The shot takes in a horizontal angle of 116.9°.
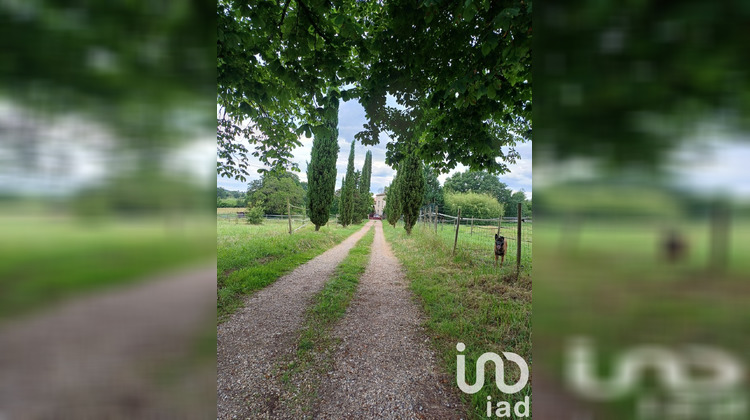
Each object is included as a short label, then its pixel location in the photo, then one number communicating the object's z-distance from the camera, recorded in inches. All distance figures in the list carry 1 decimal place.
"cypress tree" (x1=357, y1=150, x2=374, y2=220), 1151.6
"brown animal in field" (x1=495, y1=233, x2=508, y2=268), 234.3
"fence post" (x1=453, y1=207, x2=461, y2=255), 351.3
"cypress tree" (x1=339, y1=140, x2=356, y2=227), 865.5
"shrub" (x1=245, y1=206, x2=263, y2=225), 981.2
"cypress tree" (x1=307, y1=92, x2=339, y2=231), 625.3
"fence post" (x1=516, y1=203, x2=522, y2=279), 219.5
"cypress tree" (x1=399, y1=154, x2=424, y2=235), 606.9
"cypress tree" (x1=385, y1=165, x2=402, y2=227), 719.2
